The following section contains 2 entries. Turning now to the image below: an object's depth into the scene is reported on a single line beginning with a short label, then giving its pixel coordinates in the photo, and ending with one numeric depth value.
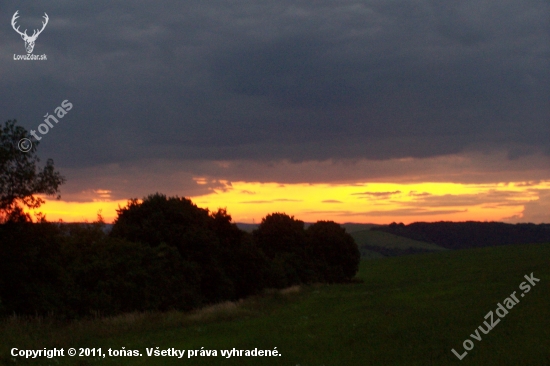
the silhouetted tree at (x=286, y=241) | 78.06
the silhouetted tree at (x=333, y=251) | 86.12
